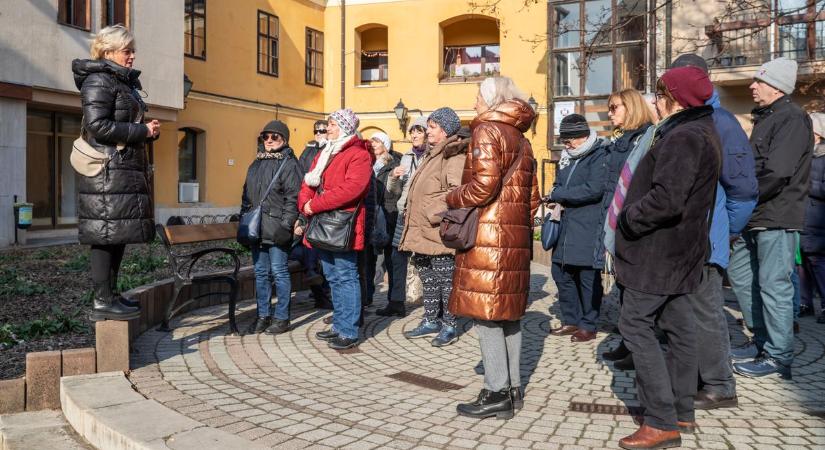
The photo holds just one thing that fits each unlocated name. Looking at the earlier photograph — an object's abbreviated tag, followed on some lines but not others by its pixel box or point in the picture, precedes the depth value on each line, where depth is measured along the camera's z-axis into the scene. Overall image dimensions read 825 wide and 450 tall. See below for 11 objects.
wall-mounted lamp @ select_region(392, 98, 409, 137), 24.64
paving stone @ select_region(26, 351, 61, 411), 4.38
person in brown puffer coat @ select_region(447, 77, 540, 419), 3.96
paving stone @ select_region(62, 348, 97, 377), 4.54
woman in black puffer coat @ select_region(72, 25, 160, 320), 4.62
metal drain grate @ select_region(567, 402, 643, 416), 4.18
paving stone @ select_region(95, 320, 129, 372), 4.68
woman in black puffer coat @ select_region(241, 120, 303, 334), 6.14
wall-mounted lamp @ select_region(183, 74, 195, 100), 18.80
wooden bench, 6.03
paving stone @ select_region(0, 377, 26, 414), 4.28
